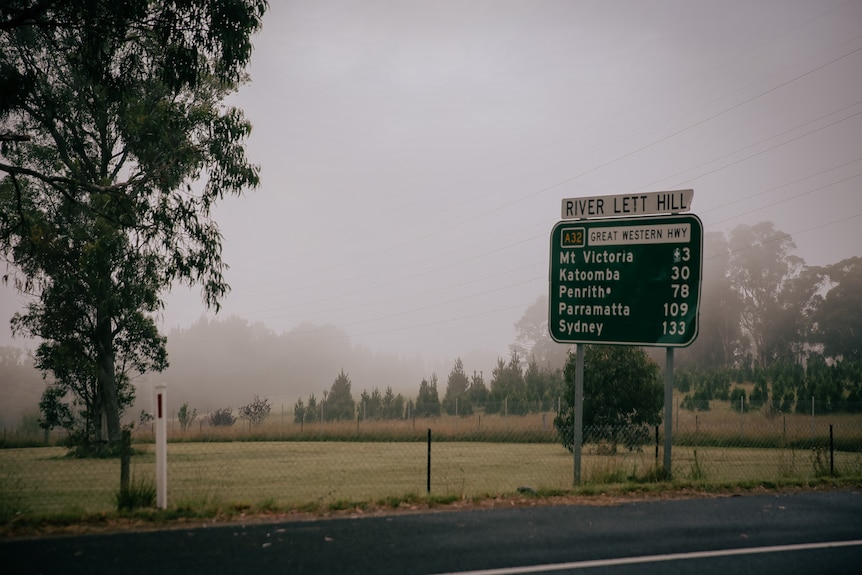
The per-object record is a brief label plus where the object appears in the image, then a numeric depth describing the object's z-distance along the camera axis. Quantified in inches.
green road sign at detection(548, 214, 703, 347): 509.0
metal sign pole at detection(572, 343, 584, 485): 513.0
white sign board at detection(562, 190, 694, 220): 515.5
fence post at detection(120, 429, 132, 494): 386.9
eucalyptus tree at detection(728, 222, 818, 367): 3777.1
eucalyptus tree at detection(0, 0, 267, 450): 565.6
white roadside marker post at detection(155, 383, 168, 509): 367.6
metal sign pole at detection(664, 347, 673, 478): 504.7
